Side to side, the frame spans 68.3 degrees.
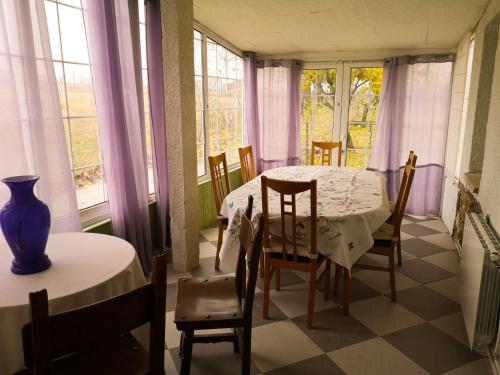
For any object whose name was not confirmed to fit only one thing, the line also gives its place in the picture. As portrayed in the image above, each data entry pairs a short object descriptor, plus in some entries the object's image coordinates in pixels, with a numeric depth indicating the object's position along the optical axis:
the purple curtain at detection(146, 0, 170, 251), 2.91
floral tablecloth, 2.31
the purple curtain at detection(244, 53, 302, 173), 5.09
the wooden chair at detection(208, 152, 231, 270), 3.07
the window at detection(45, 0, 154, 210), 2.36
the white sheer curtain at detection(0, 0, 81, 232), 1.91
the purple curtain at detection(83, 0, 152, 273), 2.43
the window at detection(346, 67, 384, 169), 4.96
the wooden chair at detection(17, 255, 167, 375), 0.97
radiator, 1.87
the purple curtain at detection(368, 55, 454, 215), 4.53
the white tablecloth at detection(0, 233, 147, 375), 1.29
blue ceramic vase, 1.47
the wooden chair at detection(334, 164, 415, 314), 2.64
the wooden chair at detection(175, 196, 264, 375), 1.64
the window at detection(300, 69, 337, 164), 5.16
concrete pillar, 2.72
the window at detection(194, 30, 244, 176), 4.03
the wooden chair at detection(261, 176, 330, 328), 2.18
